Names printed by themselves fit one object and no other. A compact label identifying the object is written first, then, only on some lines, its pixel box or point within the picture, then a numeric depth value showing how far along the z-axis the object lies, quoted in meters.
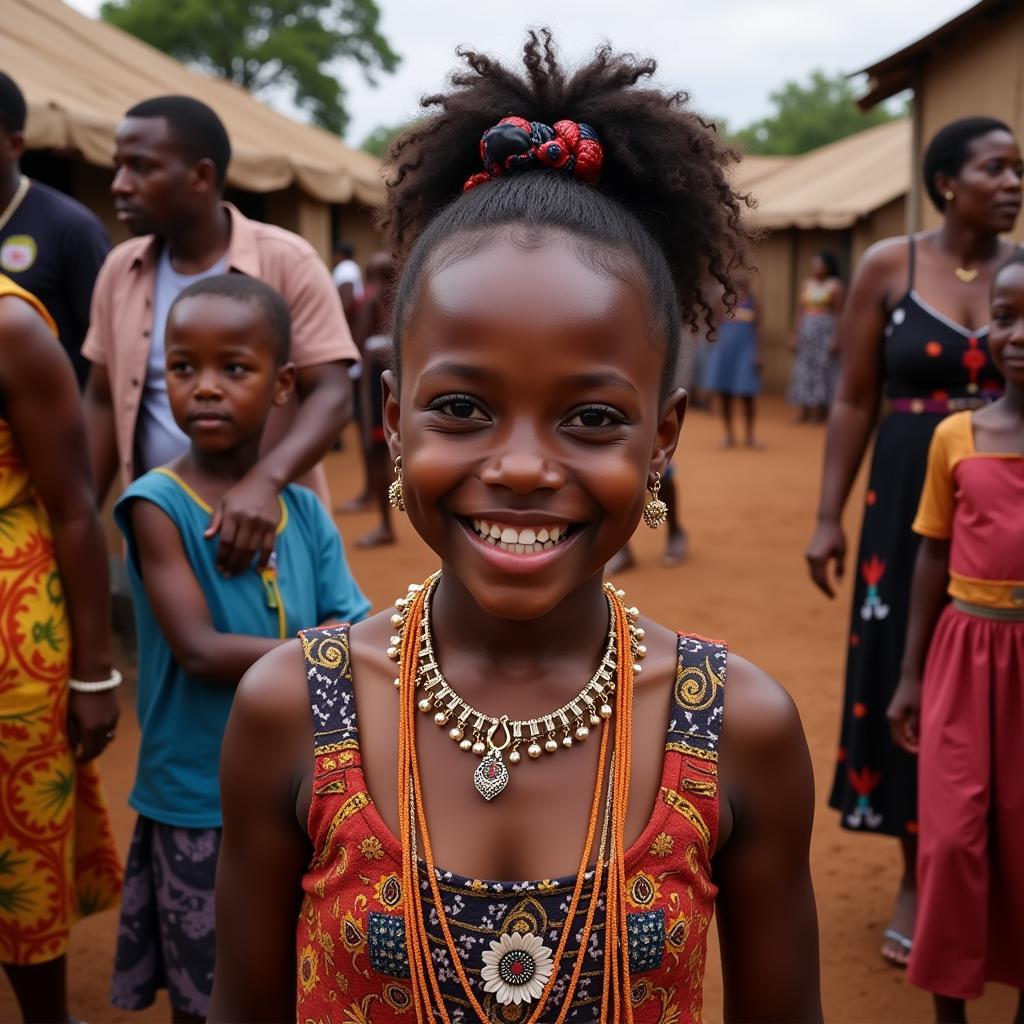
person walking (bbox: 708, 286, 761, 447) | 13.91
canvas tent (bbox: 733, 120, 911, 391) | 16.64
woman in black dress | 3.55
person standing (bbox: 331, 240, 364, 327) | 11.22
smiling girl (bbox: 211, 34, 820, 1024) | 1.35
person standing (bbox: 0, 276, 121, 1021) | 2.53
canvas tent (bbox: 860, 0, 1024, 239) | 7.95
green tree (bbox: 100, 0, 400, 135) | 31.83
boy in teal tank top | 2.52
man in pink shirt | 3.25
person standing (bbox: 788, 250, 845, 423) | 15.60
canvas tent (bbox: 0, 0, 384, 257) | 7.20
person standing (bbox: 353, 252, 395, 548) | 8.66
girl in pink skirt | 2.88
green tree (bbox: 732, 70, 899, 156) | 43.53
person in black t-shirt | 3.79
